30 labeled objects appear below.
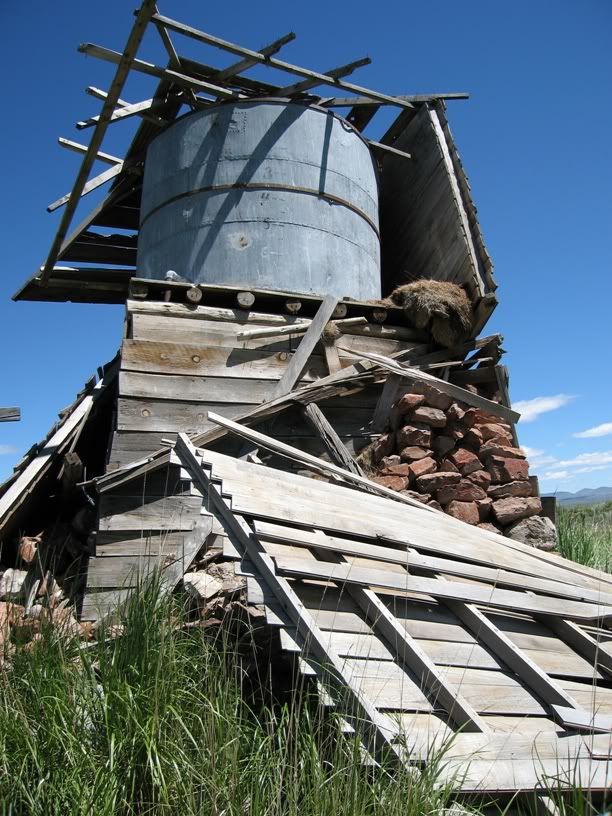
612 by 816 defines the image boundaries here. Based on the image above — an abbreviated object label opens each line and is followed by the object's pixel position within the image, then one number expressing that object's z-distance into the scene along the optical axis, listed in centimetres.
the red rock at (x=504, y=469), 672
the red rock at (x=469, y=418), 695
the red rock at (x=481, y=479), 670
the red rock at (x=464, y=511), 649
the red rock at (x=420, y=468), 652
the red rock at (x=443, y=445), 679
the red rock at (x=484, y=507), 664
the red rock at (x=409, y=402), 672
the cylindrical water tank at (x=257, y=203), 726
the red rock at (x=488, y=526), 655
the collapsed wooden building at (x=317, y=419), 341
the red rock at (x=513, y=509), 659
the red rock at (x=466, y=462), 673
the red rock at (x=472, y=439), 686
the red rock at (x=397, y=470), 652
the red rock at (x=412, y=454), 659
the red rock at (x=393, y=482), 644
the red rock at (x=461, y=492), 657
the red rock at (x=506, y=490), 670
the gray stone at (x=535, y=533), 650
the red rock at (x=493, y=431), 687
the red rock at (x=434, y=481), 652
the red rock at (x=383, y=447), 675
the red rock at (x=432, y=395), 677
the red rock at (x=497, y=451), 676
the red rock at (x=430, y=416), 666
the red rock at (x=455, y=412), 685
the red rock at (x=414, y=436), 662
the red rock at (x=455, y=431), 683
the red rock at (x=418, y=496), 642
